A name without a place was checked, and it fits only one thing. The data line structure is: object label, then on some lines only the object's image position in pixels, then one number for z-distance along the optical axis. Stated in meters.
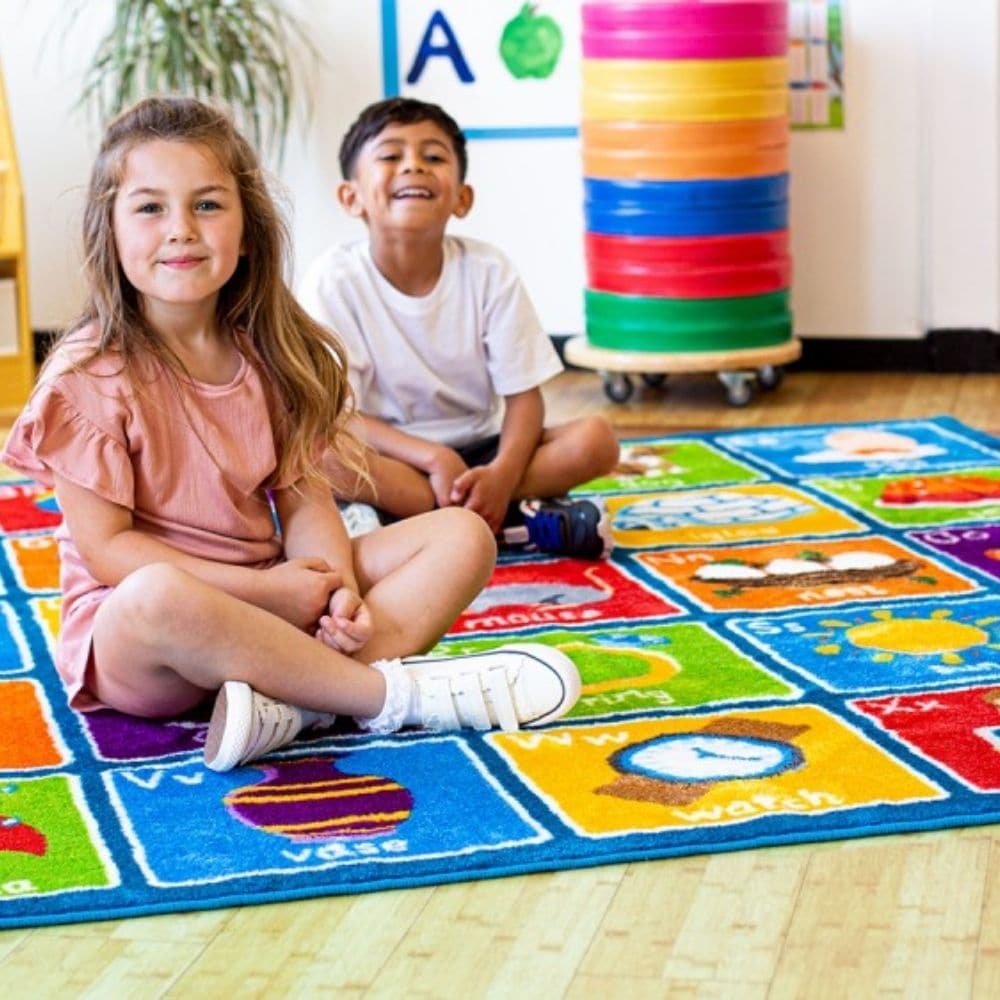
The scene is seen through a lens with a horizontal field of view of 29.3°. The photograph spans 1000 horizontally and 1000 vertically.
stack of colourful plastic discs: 3.20
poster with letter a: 3.65
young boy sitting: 2.34
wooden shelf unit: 3.40
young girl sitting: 1.64
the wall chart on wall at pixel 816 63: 3.54
